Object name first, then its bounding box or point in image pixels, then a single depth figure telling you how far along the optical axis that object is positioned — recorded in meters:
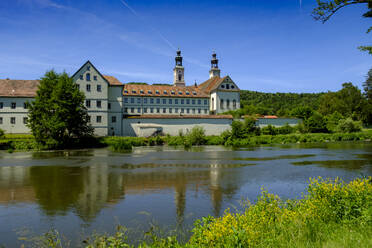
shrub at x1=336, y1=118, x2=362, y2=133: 50.75
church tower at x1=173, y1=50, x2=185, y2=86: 81.75
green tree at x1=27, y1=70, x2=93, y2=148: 34.69
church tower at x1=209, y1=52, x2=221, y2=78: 77.44
